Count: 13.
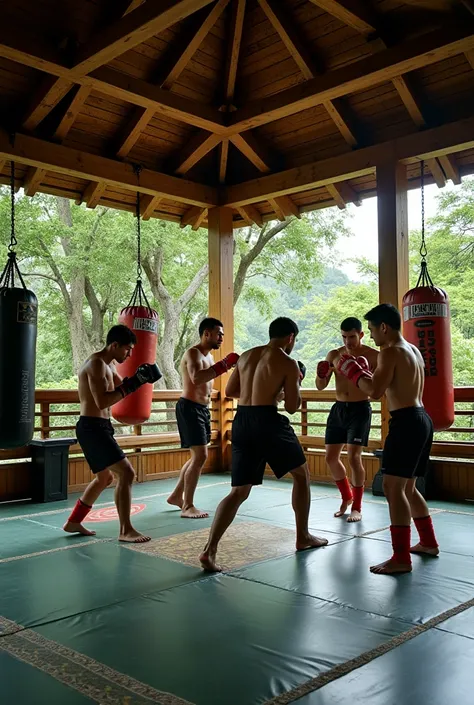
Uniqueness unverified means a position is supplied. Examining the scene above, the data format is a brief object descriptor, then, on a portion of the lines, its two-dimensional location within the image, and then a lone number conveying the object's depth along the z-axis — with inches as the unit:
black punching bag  177.2
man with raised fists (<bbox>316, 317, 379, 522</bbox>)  207.5
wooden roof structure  207.9
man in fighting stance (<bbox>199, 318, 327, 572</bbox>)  151.7
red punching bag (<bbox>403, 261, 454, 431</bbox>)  198.5
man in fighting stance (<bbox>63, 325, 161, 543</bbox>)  176.6
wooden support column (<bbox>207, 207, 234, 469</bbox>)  324.2
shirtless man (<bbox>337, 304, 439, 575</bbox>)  150.0
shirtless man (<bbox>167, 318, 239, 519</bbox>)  211.2
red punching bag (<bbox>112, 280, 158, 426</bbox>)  235.3
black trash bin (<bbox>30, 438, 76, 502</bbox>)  247.3
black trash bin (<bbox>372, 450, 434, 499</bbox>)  250.7
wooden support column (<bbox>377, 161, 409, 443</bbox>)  257.1
